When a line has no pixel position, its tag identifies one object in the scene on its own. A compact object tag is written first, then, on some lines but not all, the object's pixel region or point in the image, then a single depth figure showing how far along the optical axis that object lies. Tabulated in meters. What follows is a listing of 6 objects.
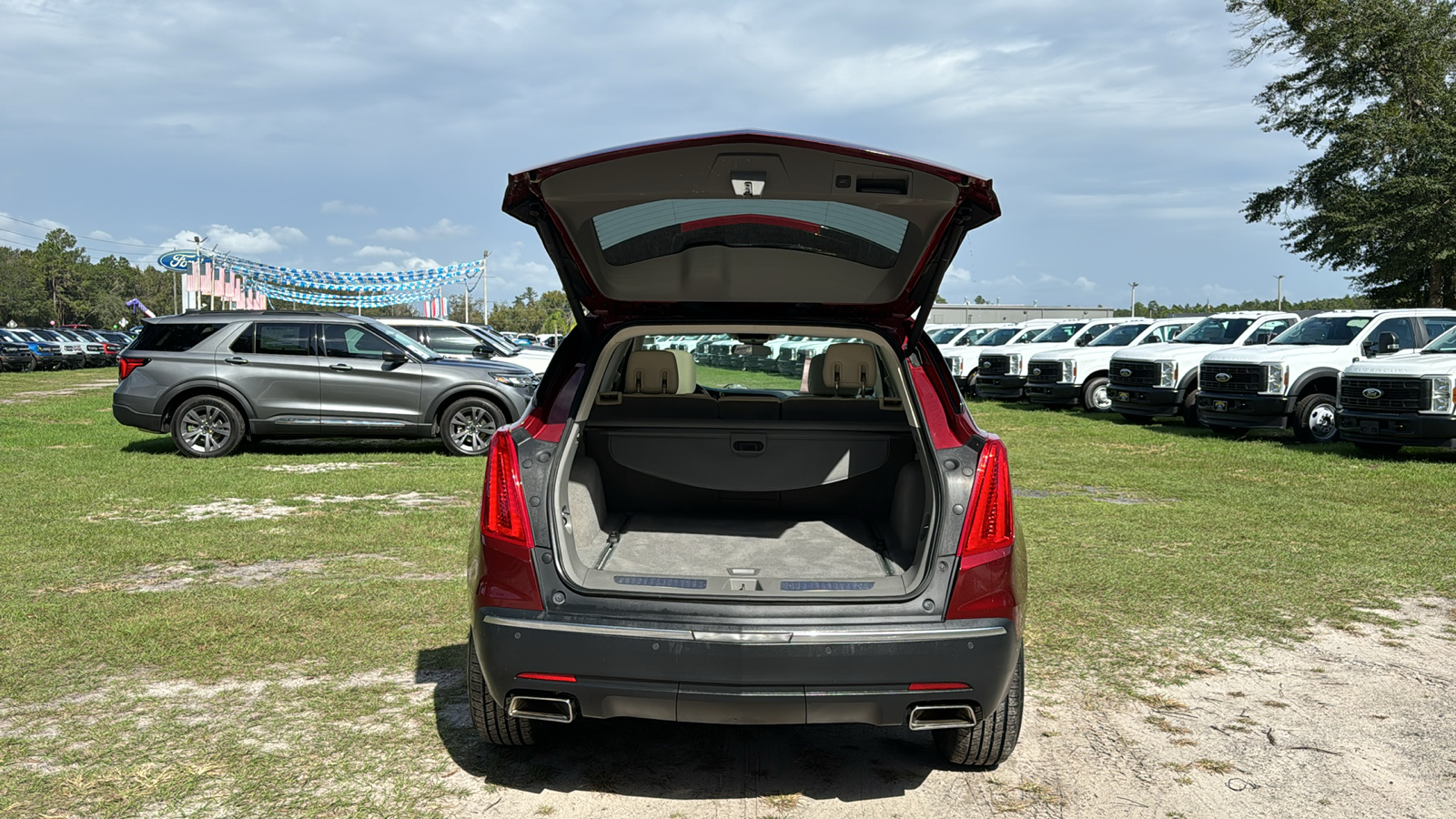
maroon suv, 3.30
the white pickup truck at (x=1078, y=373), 21.27
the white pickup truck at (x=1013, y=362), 23.66
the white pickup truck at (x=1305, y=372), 14.95
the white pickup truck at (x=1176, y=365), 17.75
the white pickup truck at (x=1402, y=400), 12.25
